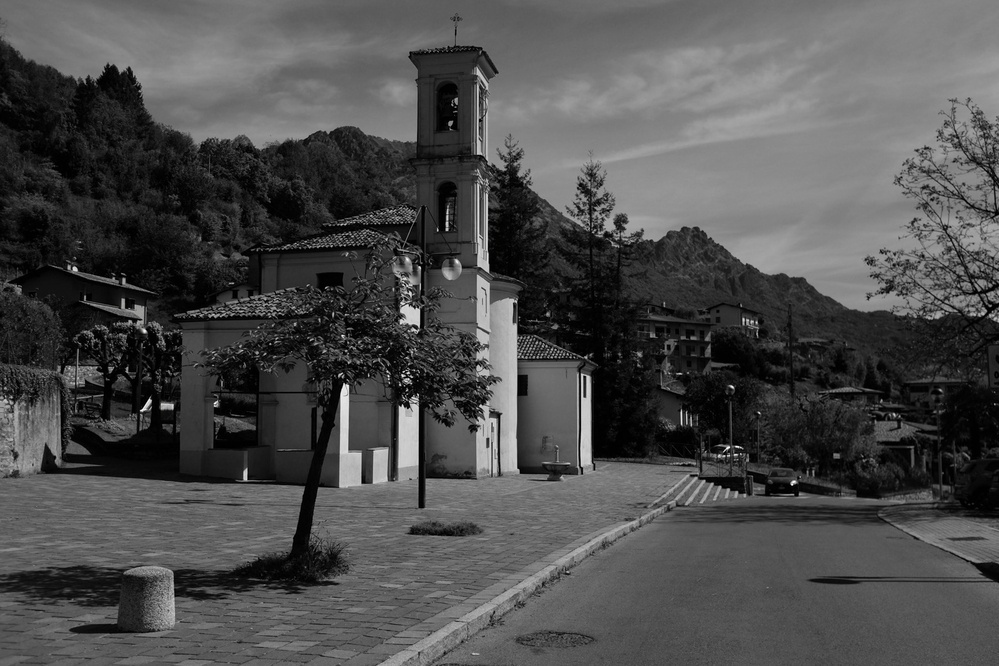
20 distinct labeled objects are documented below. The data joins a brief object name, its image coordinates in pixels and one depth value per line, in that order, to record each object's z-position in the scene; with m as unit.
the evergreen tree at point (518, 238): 58.28
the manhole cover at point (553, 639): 7.05
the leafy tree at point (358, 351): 8.98
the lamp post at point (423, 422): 16.52
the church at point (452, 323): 25.61
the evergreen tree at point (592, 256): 56.84
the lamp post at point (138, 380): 34.05
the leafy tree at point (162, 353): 43.28
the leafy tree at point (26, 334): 32.31
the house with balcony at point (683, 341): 140.50
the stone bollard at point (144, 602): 6.54
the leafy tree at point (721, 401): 67.00
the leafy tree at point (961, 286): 24.20
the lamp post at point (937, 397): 32.19
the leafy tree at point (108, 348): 43.62
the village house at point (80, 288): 76.56
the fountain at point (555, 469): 32.03
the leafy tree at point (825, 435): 58.22
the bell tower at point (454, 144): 32.19
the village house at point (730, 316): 171.25
